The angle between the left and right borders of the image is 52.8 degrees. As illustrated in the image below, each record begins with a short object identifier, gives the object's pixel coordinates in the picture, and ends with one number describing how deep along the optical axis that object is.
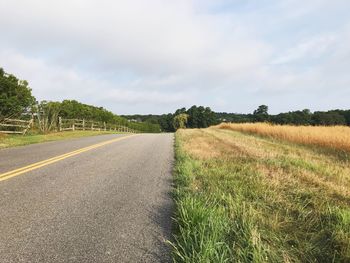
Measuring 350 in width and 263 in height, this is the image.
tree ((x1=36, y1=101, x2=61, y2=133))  26.45
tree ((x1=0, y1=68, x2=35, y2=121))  21.82
